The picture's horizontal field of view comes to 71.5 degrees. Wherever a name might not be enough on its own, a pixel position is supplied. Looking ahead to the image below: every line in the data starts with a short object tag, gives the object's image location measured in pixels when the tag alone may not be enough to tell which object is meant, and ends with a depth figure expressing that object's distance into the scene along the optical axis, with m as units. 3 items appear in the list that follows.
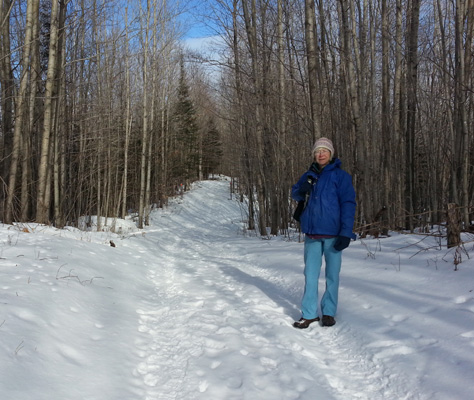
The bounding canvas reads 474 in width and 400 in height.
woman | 3.63
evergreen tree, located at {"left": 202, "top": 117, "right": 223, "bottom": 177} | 35.53
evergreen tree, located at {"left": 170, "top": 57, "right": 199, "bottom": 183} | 25.66
